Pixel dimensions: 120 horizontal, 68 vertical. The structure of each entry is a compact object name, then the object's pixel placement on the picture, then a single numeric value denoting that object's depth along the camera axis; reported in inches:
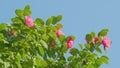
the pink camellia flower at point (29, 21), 232.0
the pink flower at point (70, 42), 244.2
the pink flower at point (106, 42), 249.1
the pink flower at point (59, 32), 246.0
